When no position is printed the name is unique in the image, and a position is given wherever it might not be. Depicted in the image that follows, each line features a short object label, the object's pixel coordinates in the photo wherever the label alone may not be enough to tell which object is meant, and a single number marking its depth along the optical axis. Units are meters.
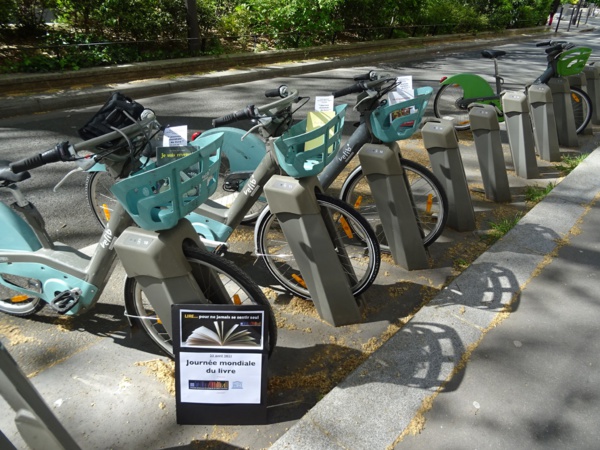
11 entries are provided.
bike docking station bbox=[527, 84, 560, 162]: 5.80
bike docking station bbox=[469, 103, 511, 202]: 4.74
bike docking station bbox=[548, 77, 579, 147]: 6.31
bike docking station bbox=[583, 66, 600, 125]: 7.26
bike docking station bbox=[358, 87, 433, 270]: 3.37
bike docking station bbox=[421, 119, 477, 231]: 4.01
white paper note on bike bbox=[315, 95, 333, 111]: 3.09
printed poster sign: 2.18
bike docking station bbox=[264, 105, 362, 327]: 2.76
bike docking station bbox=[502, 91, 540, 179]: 5.32
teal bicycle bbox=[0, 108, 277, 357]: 2.20
